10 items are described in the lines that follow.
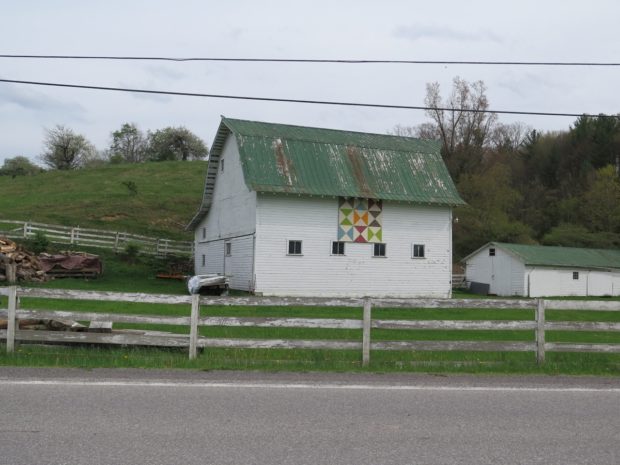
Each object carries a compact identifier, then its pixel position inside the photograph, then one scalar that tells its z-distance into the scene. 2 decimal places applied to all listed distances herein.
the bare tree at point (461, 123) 66.62
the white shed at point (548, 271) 41.69
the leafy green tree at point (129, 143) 108.56
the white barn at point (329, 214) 29.05
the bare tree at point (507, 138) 75.97
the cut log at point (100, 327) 10.18
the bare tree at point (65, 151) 95.62
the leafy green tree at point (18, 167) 91.03
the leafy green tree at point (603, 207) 56.81
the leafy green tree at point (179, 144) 103.12
